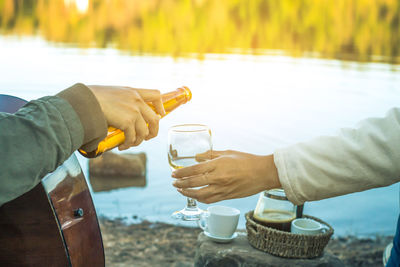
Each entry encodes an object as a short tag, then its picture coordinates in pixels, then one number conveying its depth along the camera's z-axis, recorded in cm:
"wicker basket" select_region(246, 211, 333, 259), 183
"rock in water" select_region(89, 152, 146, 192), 448
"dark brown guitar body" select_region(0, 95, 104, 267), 84
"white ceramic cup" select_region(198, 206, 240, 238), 203
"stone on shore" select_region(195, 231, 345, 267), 186
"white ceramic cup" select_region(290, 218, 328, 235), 185
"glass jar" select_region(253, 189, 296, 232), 188
